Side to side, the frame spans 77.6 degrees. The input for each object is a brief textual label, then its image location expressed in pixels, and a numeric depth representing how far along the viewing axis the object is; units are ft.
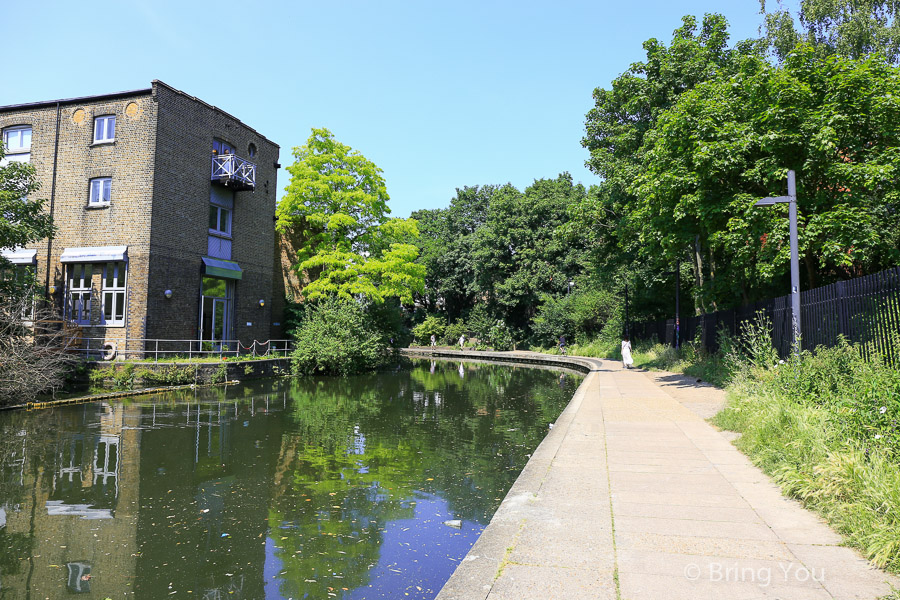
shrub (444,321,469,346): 172.55
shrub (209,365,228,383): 67.62
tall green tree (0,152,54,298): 57.31
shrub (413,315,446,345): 177.34
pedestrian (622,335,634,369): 84.69
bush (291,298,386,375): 80.84
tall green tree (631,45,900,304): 41.50
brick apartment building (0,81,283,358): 71.77
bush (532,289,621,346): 131.95
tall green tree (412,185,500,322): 174.19
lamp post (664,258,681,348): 84.89
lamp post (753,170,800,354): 34.11
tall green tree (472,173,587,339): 151.64
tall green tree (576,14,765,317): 70.33
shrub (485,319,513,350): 156.97
